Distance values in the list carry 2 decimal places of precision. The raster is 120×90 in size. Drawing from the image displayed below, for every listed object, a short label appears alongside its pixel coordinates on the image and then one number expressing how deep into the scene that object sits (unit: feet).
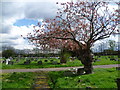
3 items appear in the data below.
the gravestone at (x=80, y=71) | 28.95
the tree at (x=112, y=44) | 154.09
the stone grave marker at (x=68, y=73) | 27.83
